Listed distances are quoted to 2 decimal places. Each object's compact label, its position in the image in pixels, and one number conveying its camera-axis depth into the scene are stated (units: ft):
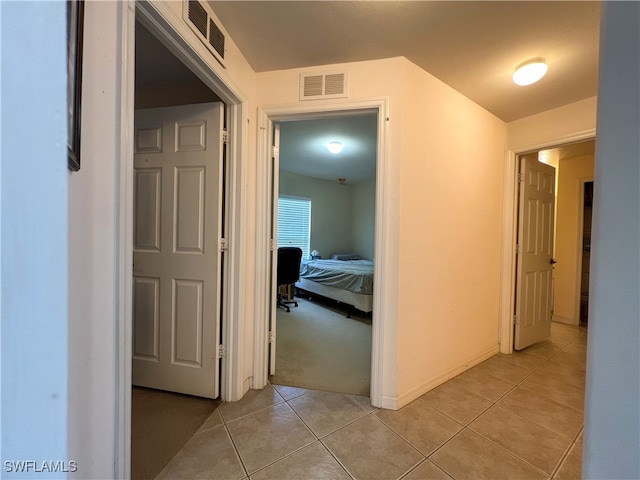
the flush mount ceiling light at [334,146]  12.06
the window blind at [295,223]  17.97
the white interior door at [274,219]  6.64
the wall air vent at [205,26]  4.03
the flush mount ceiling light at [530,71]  5.62
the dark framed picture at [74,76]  2.17
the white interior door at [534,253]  8.64
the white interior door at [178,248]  5.73
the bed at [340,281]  11.82
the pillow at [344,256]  18.92
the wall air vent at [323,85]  5.84
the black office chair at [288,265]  13.14
